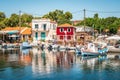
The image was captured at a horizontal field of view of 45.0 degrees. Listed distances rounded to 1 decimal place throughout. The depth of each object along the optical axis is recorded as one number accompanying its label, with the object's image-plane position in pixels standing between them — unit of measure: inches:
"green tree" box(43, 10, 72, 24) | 2324.5
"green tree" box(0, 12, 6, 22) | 2217.8
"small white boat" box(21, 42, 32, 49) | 1605.1
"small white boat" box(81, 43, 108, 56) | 1183.8
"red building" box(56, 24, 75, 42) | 1807.7
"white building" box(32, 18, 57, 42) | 1865.7
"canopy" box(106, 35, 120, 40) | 1481.7
